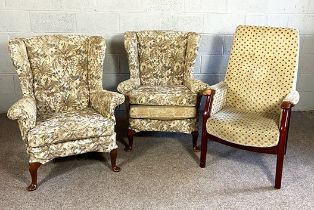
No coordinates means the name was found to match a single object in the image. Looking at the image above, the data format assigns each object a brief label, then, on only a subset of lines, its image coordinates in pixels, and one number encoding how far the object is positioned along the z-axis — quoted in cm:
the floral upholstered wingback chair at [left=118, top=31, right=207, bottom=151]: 279
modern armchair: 233
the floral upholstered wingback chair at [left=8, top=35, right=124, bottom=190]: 231
